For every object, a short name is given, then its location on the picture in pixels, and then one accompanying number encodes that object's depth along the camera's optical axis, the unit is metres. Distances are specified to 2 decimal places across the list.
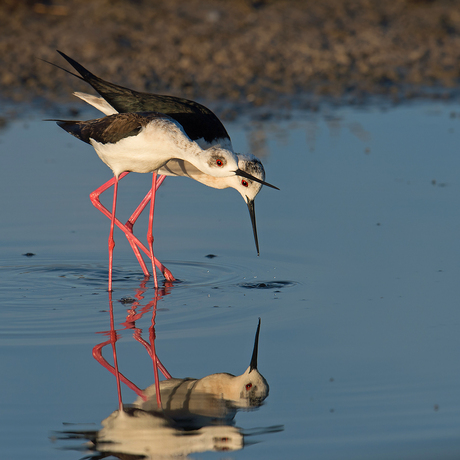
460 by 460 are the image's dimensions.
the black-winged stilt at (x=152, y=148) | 11.44
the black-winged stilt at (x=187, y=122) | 12.35
